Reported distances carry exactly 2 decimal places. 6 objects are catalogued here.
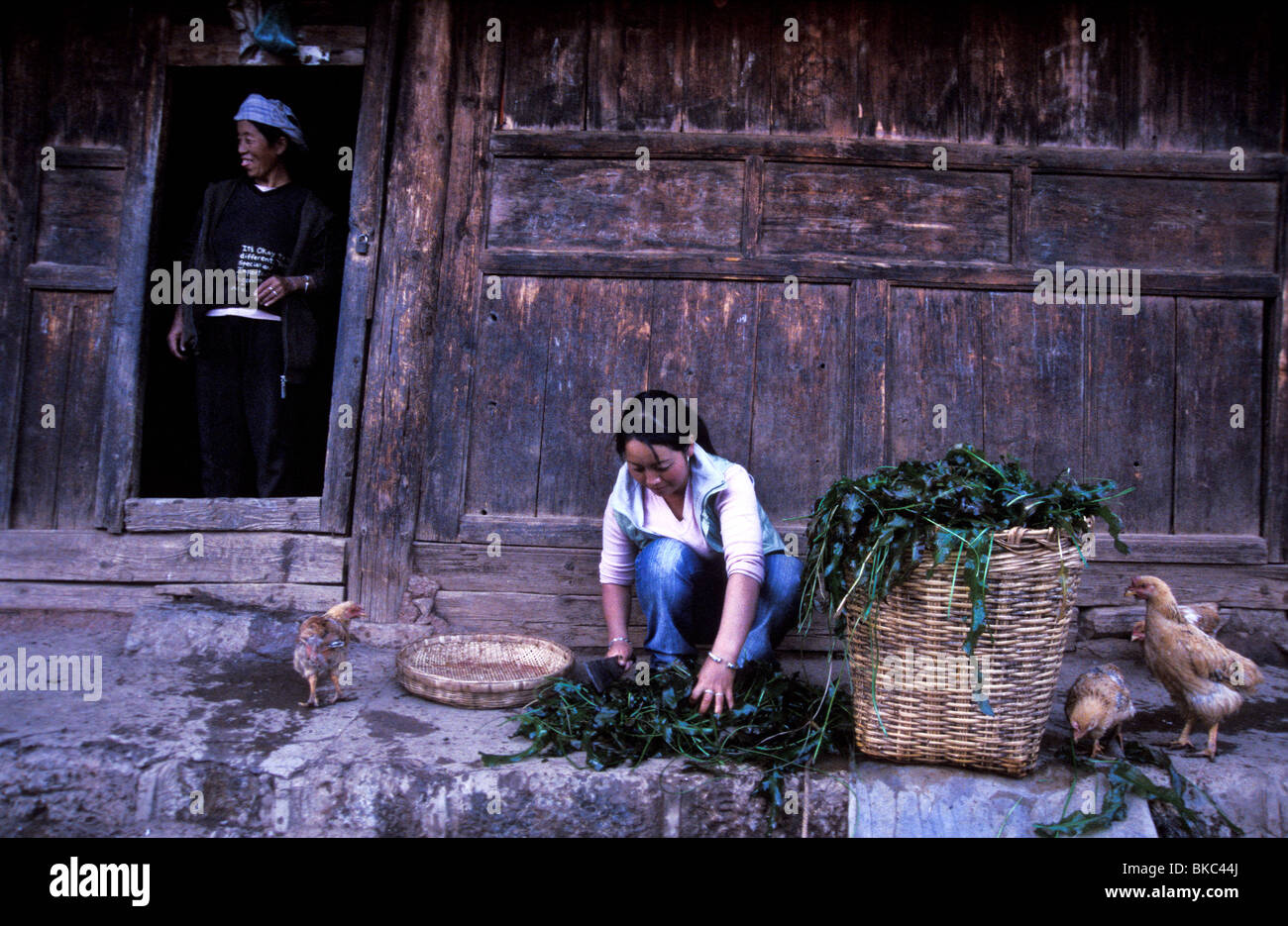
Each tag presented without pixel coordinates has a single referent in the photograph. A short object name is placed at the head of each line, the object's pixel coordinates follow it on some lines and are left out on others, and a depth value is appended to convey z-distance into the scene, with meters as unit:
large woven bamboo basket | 2.45
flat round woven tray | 3.08
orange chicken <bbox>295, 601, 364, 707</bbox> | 3.13
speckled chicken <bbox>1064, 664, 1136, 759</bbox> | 2.67
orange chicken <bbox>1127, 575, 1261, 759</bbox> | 2.76
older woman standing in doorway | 4.31
